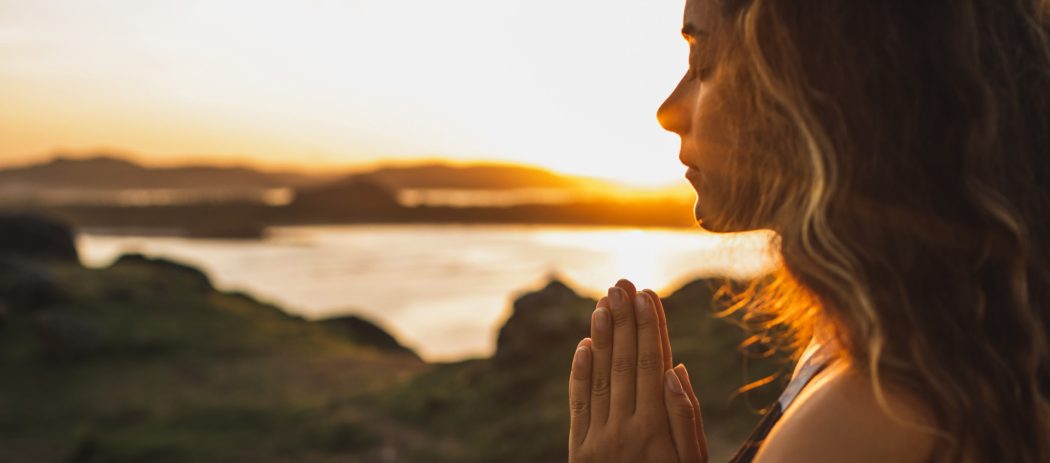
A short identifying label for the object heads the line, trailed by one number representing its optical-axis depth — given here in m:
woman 1.35
